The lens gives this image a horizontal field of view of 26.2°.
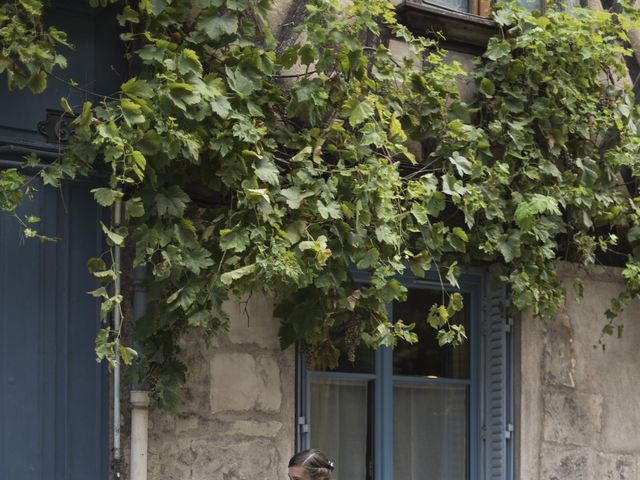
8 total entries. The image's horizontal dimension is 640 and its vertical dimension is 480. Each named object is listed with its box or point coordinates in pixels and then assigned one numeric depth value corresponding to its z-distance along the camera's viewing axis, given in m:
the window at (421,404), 6.54
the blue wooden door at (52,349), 5.44
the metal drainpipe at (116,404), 5.55
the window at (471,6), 7.00
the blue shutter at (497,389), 6.87
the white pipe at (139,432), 5.57
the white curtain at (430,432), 6.75
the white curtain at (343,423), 6.47
